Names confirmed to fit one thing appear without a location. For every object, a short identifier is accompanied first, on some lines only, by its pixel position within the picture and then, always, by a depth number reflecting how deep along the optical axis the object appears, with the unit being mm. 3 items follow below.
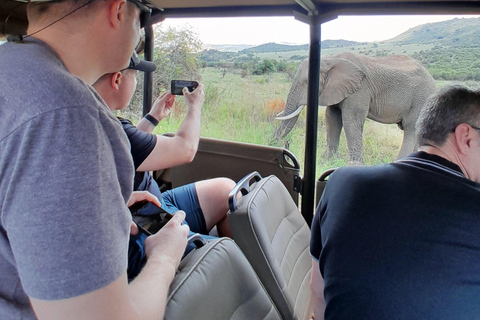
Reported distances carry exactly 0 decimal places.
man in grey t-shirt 608
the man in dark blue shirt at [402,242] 1010
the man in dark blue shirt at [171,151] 1811
